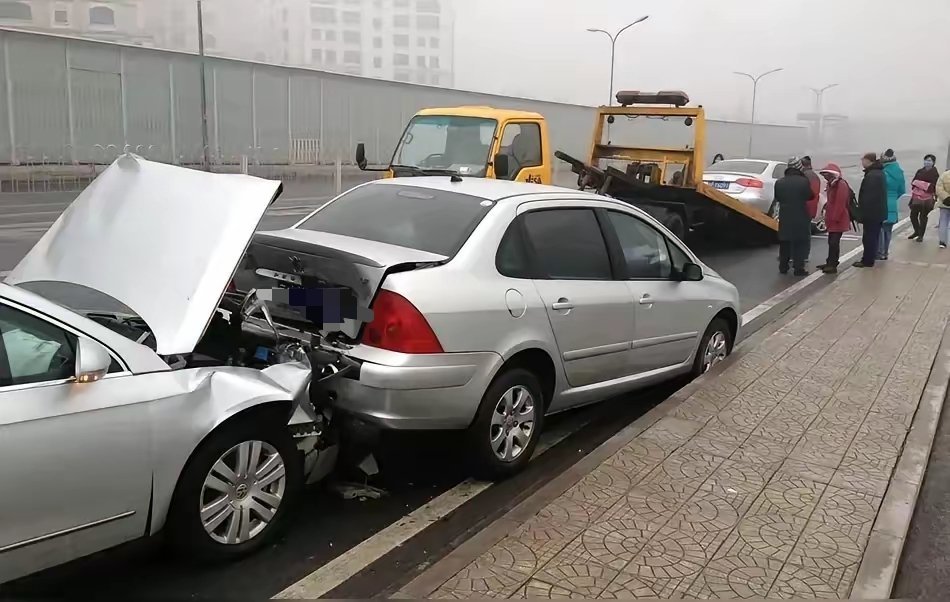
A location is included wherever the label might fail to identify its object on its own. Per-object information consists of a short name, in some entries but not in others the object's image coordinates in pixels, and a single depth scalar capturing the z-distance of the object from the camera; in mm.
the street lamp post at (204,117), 29172
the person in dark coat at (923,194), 16094
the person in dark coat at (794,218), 12266
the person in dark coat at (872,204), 12492
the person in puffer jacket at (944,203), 14625
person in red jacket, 12516
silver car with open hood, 2918
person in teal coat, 13734
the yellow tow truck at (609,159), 11367
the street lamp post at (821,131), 71025
